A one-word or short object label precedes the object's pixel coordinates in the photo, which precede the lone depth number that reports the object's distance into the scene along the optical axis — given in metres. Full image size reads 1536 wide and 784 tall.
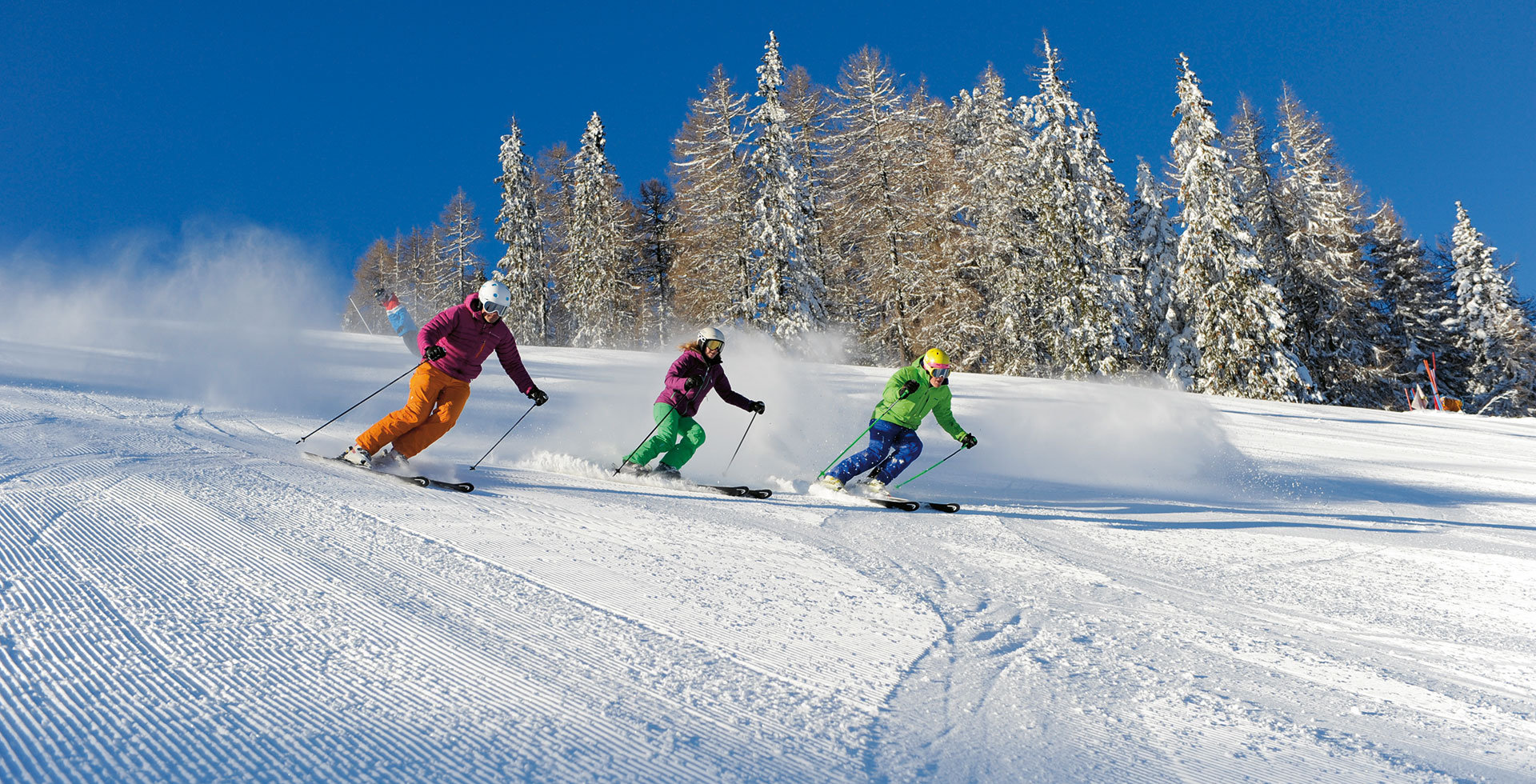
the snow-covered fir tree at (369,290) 66.31
